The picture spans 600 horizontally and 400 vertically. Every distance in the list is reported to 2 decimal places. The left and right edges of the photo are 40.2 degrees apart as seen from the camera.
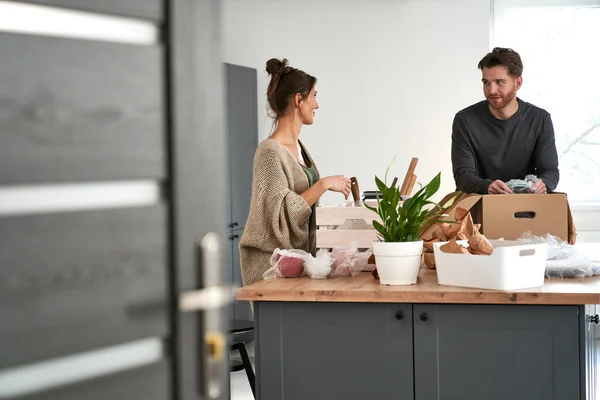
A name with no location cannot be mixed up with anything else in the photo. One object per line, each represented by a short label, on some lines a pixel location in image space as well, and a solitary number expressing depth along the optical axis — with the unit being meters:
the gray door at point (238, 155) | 6.09
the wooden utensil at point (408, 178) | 3.28
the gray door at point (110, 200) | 1.17
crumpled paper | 2.62
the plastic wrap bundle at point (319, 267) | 2.90
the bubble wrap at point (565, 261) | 2.81
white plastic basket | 2.55
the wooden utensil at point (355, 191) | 3.25
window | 6.45
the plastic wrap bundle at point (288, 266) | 2.97
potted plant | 2.71
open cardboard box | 3.16
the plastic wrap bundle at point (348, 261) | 2.98
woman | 3.34
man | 4.12
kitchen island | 2.53
